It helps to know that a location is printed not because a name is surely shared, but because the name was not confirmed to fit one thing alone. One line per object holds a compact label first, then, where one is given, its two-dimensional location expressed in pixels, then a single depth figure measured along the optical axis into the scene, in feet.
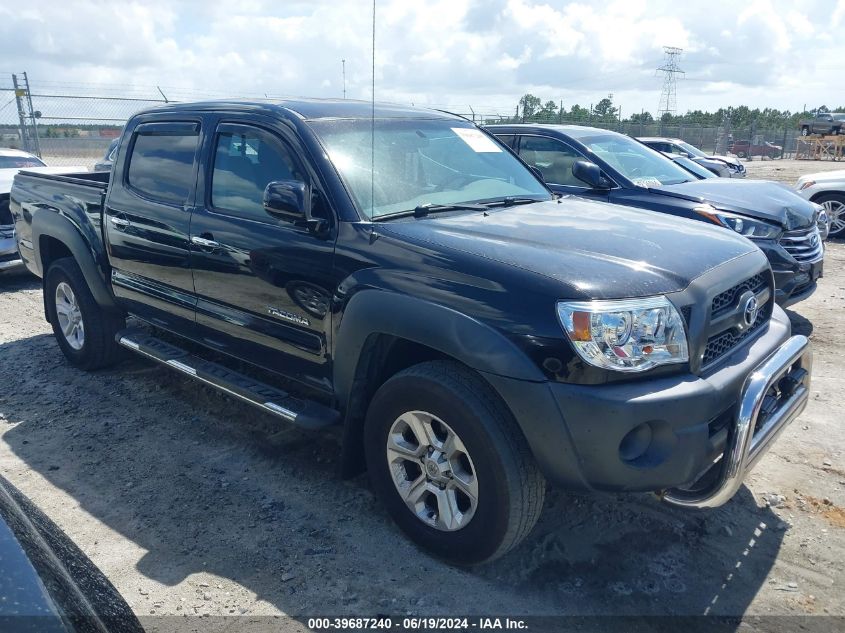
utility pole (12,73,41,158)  50.47
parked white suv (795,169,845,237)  35.17
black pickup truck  8.49
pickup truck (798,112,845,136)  111.75
